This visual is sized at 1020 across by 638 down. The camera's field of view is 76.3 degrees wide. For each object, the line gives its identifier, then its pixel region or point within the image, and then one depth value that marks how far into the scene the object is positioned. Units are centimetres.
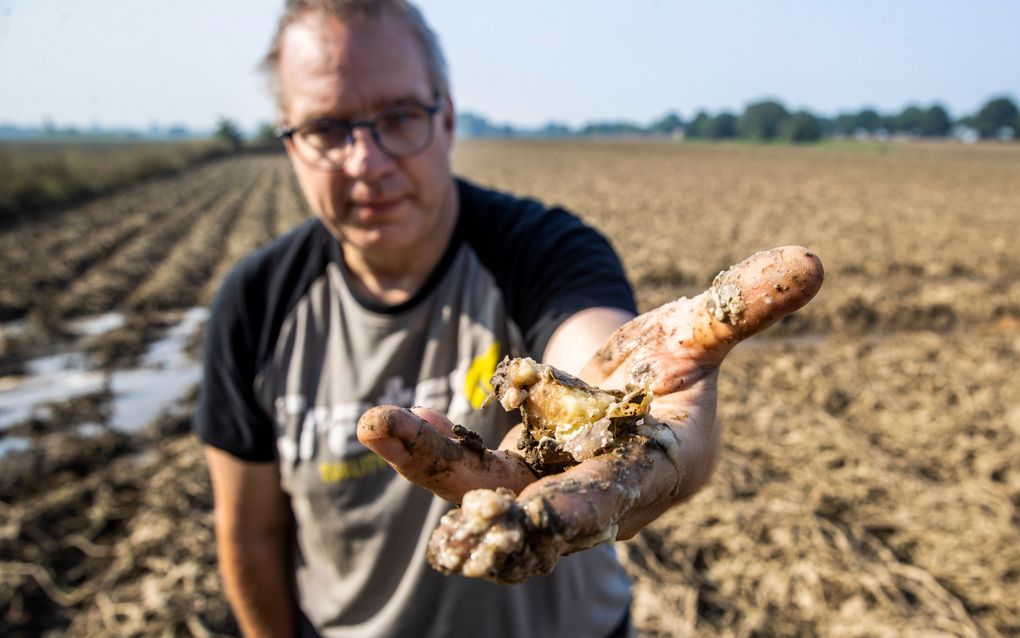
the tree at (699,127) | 12312
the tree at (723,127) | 11769
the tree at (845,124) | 11871
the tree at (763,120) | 10419
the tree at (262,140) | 7576
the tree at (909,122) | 10881
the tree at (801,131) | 9088
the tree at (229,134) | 7331
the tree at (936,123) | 10588
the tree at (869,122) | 11538
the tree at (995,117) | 10419
